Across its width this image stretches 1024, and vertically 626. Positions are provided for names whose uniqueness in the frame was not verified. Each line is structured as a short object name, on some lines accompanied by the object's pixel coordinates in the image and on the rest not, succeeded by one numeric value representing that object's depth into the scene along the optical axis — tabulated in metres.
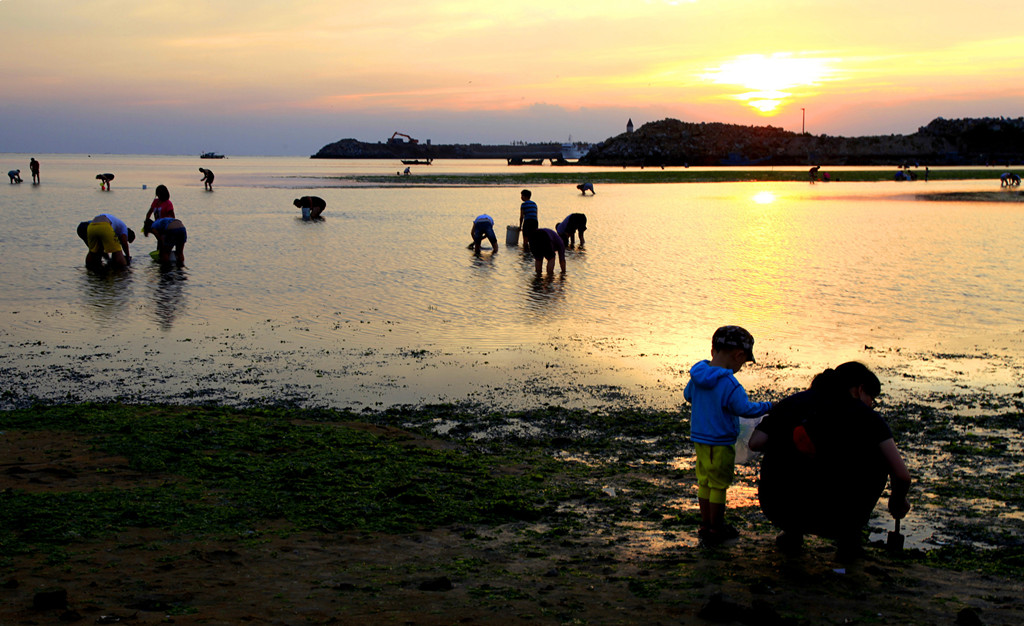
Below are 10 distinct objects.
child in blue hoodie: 5.69
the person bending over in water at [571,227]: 25.08
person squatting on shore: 5.32
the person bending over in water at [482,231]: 25.30
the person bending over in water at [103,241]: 20.86
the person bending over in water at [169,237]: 21.78
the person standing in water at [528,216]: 22.53
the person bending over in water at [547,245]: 19.88
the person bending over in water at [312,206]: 37.16
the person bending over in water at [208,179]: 64.47
